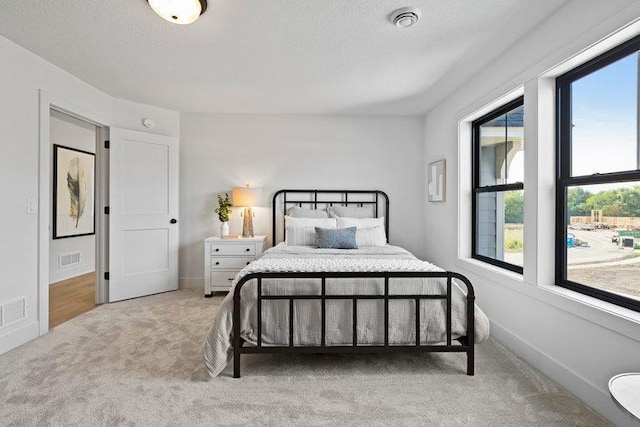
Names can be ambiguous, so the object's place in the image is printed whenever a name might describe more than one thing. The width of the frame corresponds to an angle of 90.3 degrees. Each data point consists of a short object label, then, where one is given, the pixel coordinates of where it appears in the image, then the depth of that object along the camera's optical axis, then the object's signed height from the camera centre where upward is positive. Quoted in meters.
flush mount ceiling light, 1.94 +1.27
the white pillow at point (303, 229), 3.74 -0.18
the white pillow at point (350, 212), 4.27 +0.02
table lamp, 4.14 +0.21
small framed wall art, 3.83 +0.42
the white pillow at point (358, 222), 3.90 -0.10
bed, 2.09 -0.68
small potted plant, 4.20 -0.01
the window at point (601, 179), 1.75 +0.21
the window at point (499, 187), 2.75 +0.25
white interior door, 3.78 -0.01
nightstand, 3.98 -0.57
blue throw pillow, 3.49 -0.27
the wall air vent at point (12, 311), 2.48 -0.79
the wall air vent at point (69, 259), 4.84 -0.72
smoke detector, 2.06 +1.31
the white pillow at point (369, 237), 3.73 -0.28
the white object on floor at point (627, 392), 1.01 -0.61
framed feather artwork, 4.73 +0.33
